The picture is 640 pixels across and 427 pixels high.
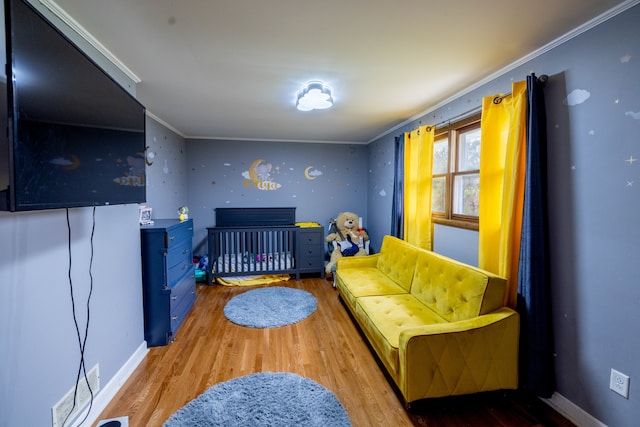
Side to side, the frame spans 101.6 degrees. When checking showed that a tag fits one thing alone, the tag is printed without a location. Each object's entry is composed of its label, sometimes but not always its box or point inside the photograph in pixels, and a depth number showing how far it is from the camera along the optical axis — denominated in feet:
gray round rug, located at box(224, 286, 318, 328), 8.93
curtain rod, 5.36
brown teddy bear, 13.48
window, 7.84
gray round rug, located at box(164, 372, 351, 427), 4.95
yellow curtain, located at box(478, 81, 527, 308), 5.70
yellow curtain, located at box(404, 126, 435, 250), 9.11
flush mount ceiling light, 6.94
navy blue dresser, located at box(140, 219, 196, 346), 7.38
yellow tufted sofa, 5.05
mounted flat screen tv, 2.87
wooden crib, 12.67
